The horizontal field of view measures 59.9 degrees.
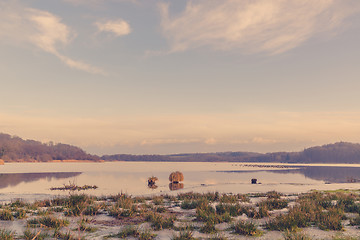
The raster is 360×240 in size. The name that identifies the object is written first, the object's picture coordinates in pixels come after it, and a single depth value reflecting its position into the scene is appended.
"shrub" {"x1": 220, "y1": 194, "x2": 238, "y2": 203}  15.06
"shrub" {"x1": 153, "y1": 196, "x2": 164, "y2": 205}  15.47
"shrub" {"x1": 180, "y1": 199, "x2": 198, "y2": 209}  13.73
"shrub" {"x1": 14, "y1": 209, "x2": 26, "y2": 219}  11.03
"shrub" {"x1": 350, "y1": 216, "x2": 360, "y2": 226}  10.06
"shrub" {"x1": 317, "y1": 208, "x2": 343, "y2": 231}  9.63
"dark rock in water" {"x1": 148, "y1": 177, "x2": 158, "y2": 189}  37.16
